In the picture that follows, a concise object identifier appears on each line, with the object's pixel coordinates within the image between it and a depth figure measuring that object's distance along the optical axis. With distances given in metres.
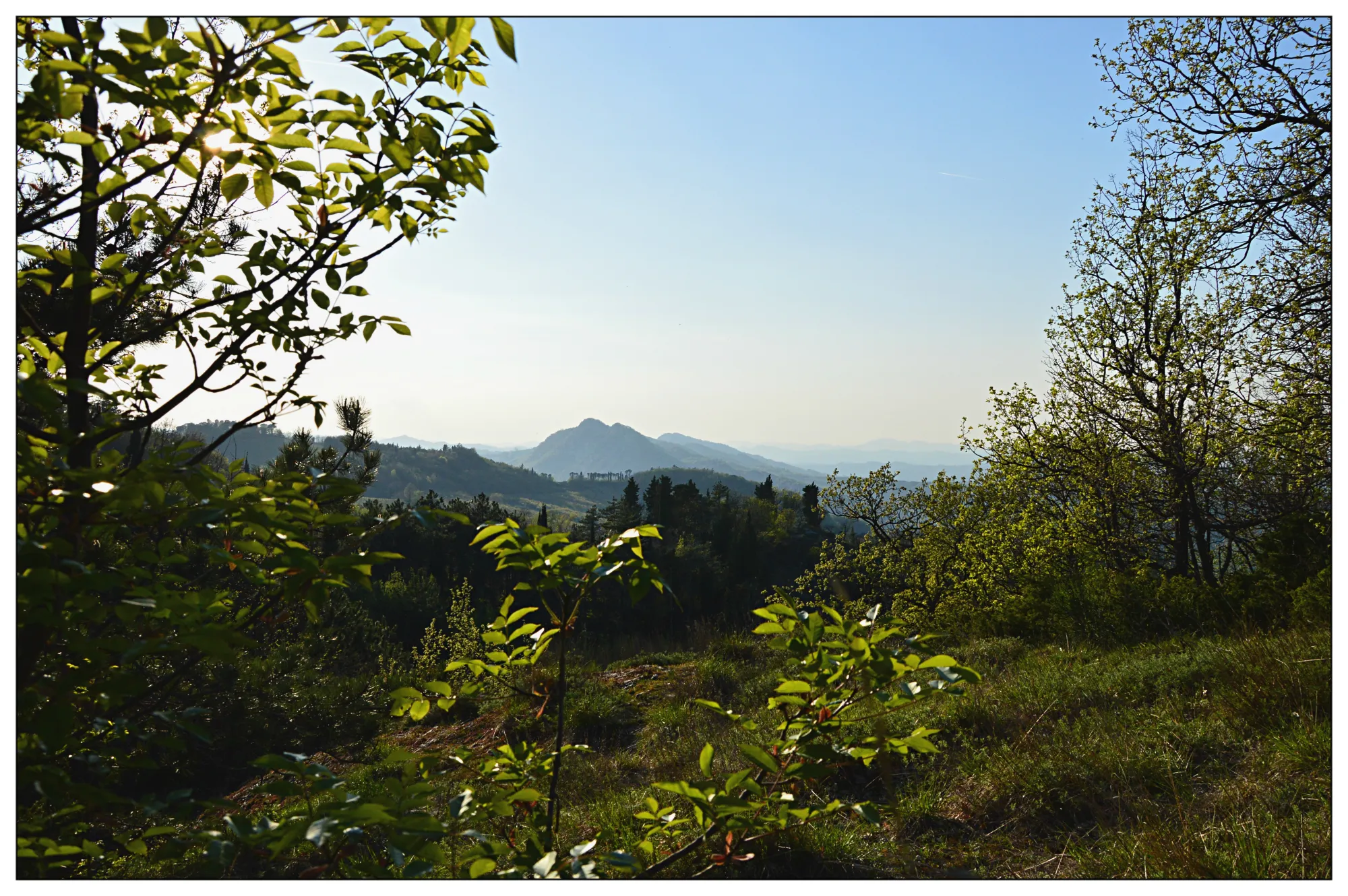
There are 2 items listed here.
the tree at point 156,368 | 1.40
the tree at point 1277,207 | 6.93
